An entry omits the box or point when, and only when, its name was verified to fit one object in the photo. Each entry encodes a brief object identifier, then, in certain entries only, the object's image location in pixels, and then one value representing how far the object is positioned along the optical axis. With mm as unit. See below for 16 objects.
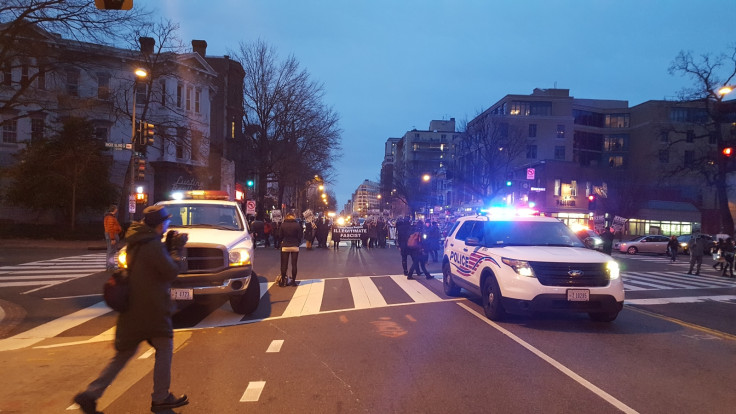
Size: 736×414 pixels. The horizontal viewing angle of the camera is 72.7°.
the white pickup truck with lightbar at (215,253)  8102
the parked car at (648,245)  34531
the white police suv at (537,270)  7875
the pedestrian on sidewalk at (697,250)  19436
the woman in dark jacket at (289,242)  12531
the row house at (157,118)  31359
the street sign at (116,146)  21766
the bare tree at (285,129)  38750
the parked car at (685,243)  35406
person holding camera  4230
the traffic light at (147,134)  22906
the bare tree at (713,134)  32469
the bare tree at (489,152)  47312
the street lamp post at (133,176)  24944
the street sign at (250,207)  31547
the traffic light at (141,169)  24342
